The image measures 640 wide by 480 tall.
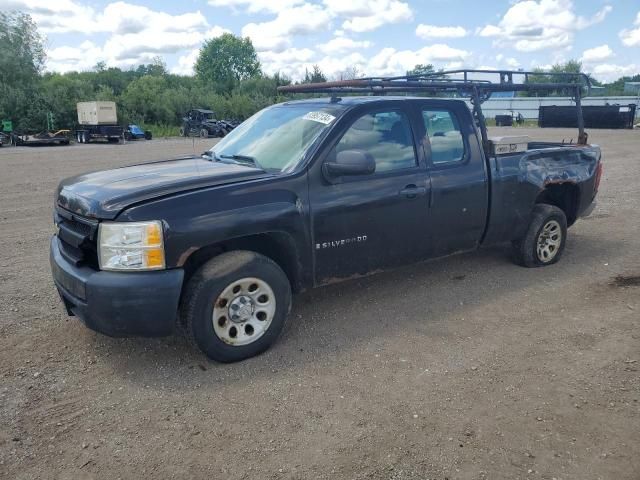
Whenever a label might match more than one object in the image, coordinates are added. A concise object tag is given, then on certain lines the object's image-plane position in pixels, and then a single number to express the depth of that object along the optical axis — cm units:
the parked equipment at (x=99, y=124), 3231
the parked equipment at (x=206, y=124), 3675
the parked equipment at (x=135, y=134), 3642
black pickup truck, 352
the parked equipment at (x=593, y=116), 3650
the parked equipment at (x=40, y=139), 2947
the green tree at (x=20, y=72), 3659
